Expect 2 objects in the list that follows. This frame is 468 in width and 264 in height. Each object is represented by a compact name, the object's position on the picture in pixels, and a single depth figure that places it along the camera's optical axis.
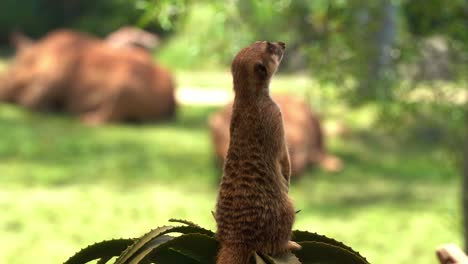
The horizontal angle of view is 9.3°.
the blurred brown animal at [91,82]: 21.59
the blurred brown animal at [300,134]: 16.35
